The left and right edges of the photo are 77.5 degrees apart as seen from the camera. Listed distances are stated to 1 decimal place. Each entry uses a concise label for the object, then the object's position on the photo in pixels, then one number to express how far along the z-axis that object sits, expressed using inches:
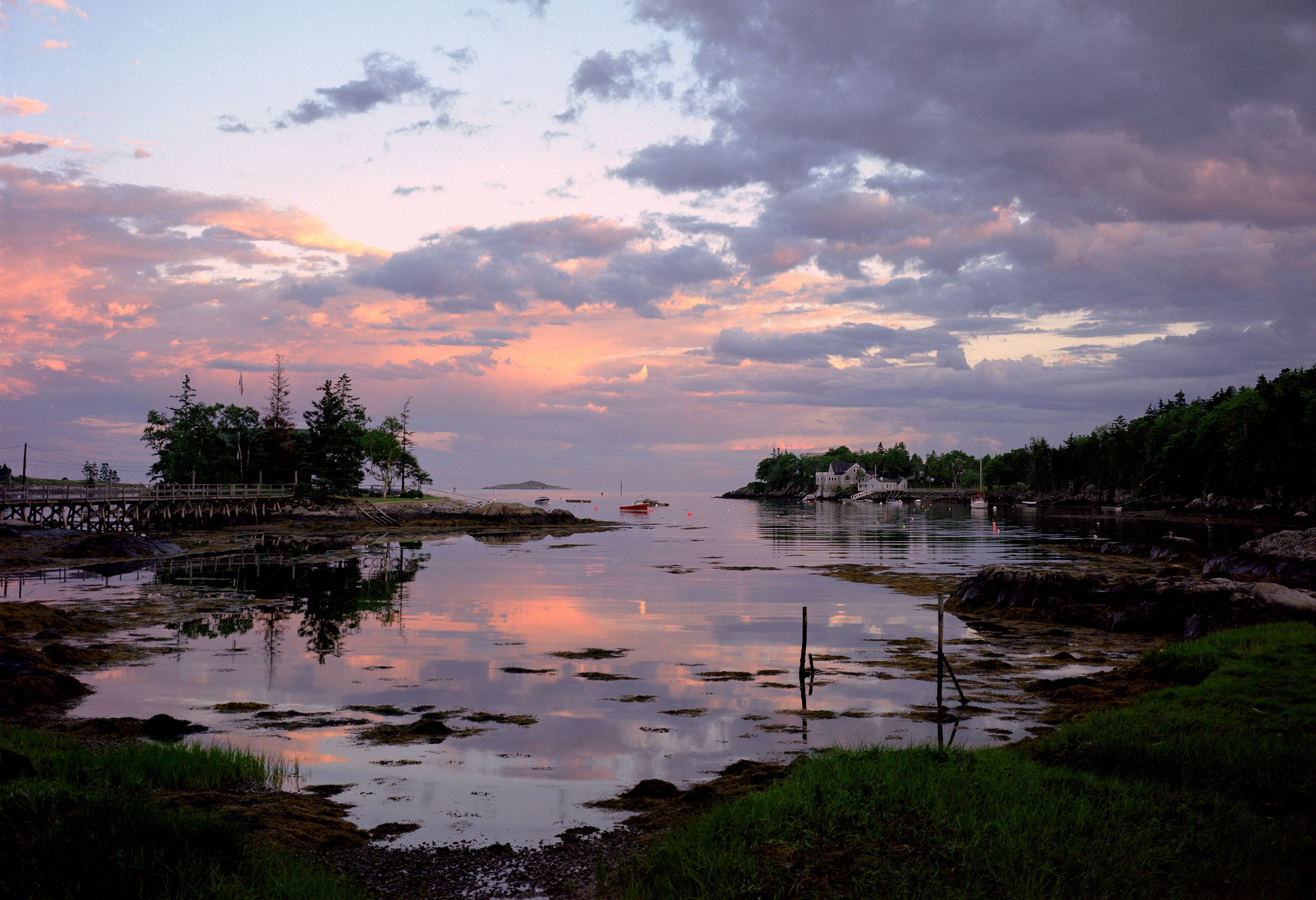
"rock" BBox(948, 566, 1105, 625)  1390.3
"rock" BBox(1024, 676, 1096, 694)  893.2
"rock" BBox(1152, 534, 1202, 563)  2325.3
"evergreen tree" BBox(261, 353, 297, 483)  4247.0
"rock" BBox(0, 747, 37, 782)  468.1
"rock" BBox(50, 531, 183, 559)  2142.0
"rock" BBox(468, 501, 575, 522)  4485.7
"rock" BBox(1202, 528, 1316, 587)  1638.8
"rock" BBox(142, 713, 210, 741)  690.8
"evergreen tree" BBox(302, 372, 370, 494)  4237.2
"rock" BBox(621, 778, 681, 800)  575.4
